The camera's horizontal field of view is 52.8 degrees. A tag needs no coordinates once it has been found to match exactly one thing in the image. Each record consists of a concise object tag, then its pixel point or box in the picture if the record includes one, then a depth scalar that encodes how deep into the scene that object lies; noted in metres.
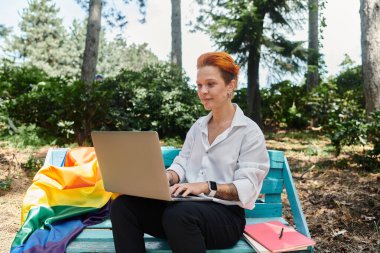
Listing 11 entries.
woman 2.02
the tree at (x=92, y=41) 9.28
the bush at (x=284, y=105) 12.20
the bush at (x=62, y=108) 8.07
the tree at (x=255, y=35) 9.97
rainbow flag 2.29
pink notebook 2.09
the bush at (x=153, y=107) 8.95
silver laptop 1.94
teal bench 2.21
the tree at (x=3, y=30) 7.45
